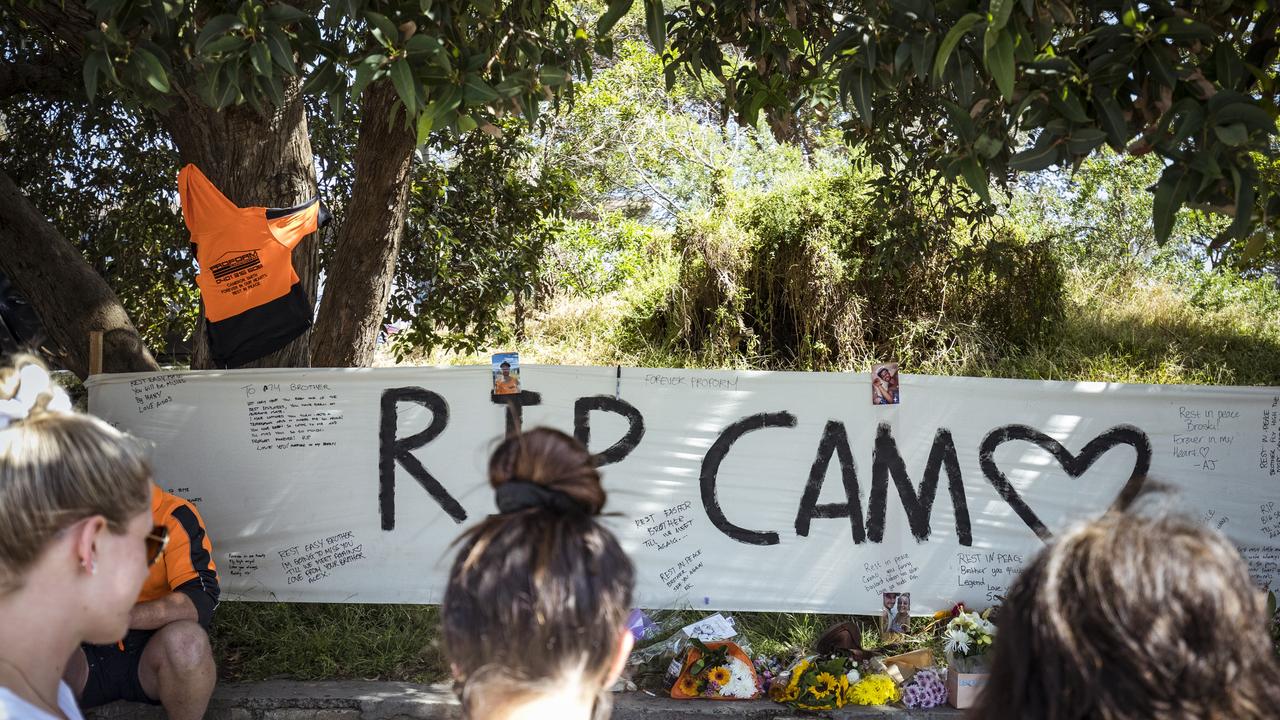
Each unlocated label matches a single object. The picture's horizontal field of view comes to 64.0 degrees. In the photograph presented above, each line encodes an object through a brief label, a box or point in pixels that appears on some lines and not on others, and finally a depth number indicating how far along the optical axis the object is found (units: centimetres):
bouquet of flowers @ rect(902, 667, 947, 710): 450
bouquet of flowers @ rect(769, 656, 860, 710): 441
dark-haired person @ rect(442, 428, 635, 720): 165
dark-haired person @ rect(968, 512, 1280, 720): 126
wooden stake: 528
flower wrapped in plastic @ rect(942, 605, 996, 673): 450
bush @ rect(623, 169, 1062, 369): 854
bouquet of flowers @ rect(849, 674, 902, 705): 445
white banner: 513
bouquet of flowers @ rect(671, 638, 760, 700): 445
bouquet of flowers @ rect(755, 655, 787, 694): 458
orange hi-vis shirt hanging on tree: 489
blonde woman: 185
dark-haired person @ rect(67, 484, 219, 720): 388
